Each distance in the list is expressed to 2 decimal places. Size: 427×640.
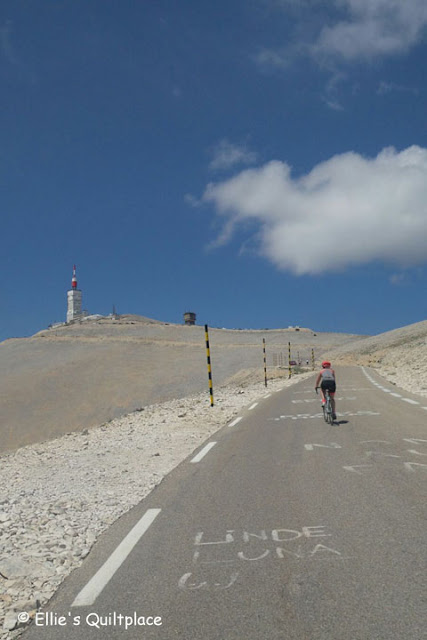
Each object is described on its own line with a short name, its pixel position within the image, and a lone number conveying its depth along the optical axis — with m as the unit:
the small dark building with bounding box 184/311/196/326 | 119.06
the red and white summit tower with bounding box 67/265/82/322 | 181.75
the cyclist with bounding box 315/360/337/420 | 13.08
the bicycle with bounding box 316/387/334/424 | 12.87
